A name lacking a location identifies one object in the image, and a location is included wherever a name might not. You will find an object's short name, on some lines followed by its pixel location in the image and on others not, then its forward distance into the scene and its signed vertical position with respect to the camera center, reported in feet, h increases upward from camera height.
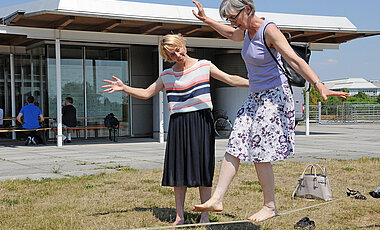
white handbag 17.78 -3.32
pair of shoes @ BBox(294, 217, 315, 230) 14.08 -3.70
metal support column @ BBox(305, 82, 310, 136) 57.58 -1.83
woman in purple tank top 12.06 -0.43
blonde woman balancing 14.40 -0.72
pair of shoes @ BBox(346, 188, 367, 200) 18.03 -3.61
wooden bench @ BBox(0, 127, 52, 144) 46.49 -2.92
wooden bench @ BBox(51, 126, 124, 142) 52.03 -3.24
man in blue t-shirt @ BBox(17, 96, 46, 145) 47.60 -1.84
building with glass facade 45.73 +5.56
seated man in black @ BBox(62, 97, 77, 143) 51.44 -1.82
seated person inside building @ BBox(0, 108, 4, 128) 55.47 -1.78
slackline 13.06 -3.52
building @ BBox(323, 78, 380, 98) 525.34 +13.99
